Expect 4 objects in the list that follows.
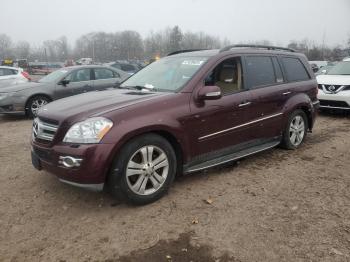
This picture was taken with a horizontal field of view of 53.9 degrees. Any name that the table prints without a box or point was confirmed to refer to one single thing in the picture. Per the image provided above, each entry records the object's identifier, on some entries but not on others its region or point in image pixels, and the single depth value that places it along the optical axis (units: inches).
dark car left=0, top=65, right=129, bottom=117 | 365.1
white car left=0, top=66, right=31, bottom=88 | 524.3
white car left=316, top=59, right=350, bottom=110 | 347.0
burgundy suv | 138.8
